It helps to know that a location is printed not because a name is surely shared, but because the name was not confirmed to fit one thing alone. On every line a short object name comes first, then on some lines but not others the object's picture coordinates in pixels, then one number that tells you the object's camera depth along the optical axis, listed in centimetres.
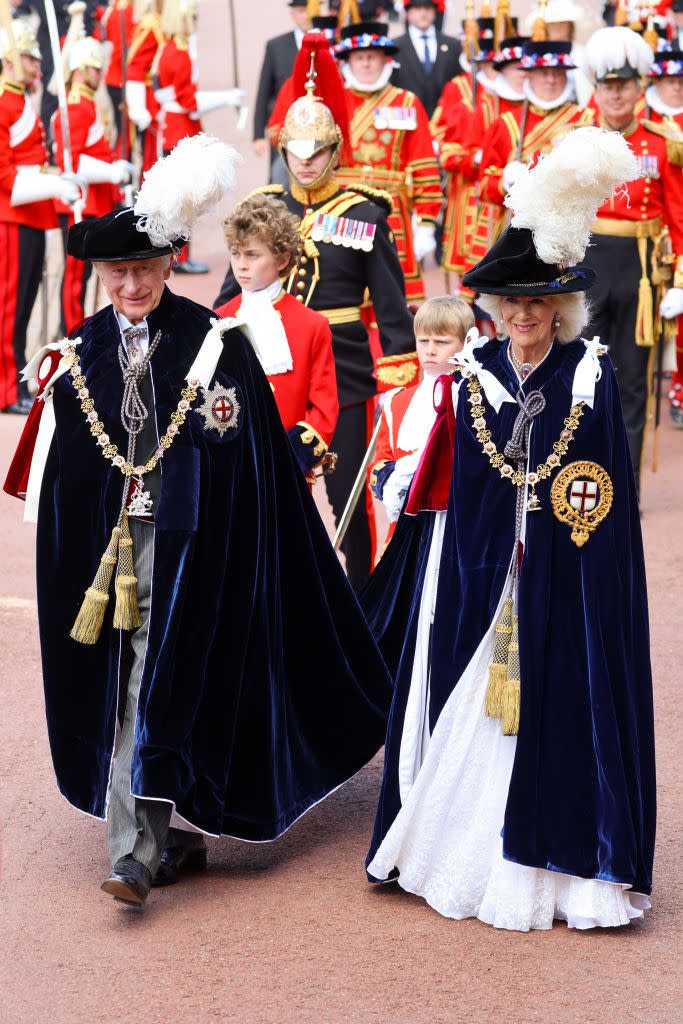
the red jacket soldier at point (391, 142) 1962
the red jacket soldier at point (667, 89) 1959
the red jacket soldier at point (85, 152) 2358
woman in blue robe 884
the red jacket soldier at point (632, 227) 1705
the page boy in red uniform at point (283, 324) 1148
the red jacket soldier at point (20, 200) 2145
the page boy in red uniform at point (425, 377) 1095
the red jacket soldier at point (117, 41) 2916
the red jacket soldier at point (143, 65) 2870
